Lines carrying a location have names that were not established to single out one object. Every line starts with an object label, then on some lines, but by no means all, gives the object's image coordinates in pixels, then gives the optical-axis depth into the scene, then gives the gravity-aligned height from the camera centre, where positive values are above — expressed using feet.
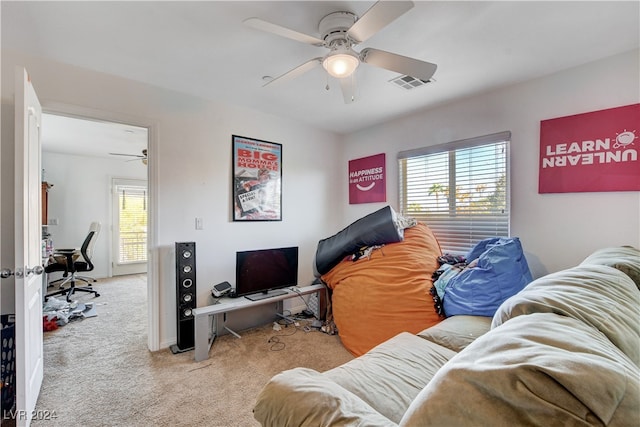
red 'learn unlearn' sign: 6.53 +1.50
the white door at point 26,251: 5.09 -0.78
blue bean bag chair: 6.64 -1.72
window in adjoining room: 18.85 -0.75
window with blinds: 8.71 +0.79
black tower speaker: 8.30 -2.48
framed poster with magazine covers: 10.03 +1.19
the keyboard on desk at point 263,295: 9.11 -2.83
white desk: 7.80 -2.94
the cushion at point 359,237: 8.96 -0.88
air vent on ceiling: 7.90 +3.75
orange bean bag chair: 7.50 -2.35
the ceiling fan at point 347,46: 4.62 +3.07
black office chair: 14.06 -2.77
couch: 1.46 -0.99
